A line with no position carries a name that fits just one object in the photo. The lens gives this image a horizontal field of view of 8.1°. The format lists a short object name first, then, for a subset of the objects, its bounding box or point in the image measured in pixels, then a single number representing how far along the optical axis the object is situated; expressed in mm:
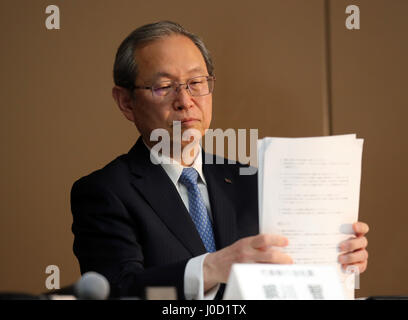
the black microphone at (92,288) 4414
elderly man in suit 4796
